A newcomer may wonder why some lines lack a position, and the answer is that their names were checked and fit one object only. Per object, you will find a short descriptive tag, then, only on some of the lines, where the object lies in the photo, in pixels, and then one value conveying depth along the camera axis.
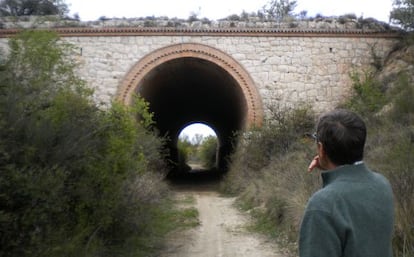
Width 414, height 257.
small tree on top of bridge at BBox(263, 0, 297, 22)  26.64
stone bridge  16.97
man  2.21
